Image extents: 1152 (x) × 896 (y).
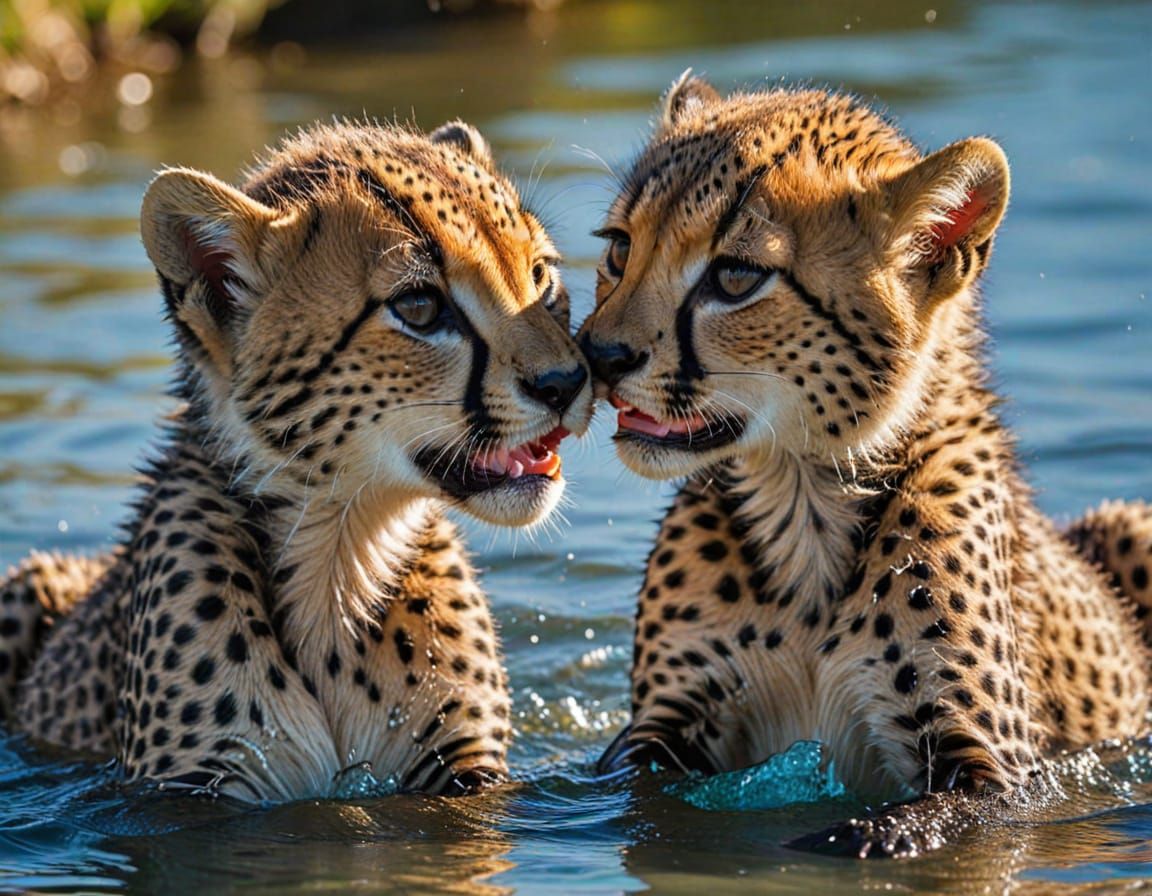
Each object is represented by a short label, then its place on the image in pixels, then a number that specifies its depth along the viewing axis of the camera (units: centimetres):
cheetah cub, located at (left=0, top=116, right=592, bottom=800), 1138
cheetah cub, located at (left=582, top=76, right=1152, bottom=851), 1169
